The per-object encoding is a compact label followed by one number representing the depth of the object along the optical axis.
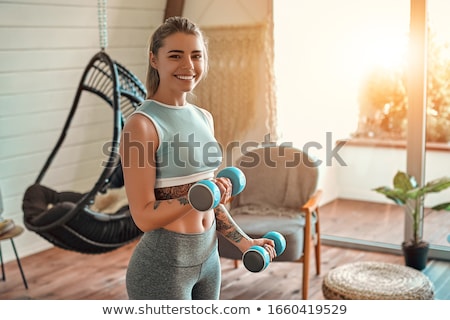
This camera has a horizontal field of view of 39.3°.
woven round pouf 2.82
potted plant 3.40
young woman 1.37
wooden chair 3.15
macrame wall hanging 3.96
